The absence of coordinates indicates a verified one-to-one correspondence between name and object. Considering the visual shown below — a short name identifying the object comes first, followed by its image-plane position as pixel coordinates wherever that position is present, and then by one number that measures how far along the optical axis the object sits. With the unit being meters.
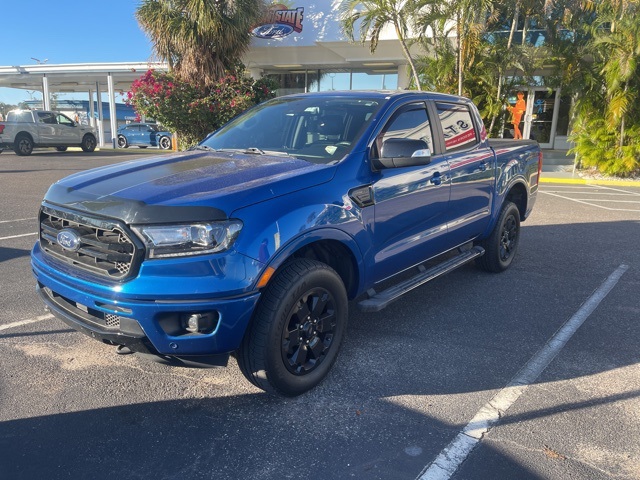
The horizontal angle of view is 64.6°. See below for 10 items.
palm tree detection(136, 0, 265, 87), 14.02
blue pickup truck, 2.60
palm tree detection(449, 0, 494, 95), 13.25
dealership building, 18.14
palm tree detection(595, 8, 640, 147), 13.38
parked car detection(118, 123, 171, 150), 27.38
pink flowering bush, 14.05
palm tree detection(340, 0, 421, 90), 14.16
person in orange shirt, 16.52
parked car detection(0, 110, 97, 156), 20.34
